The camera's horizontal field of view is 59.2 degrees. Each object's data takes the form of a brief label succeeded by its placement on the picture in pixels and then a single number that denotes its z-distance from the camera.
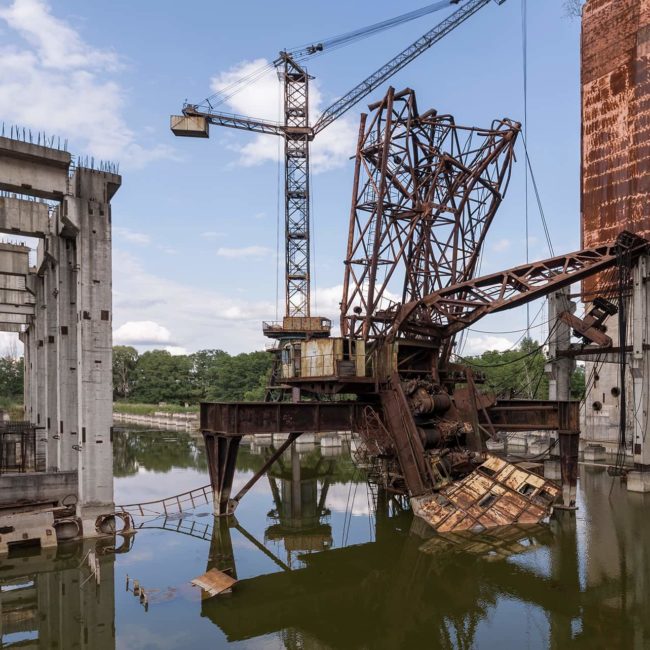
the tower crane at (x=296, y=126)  60.31
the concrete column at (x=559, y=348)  32.81
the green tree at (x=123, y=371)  114.50
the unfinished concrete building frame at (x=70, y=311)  19.17
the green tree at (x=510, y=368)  70.46
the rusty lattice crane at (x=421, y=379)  21.67
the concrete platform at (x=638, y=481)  25.80
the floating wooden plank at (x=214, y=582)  14.16
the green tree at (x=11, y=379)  95.55
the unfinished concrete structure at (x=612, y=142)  40.78
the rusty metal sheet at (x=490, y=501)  20.06
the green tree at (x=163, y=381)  106.69
